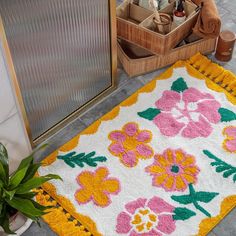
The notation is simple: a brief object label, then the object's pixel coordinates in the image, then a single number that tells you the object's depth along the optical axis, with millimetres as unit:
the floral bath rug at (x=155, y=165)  1768
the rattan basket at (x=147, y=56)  2185
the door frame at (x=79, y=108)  1523
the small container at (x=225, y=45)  2227
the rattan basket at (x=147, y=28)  2088
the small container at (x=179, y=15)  2133
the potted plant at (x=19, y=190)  1504
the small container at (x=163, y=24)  2113
